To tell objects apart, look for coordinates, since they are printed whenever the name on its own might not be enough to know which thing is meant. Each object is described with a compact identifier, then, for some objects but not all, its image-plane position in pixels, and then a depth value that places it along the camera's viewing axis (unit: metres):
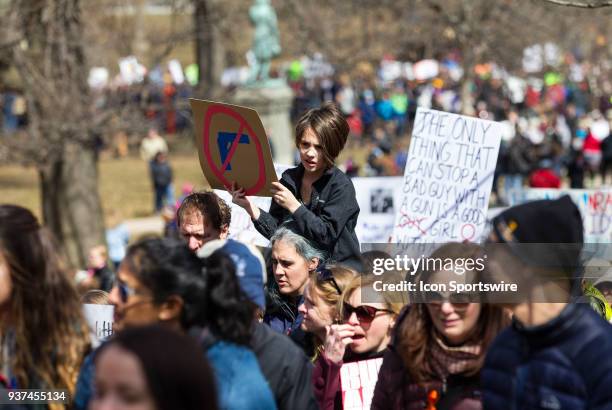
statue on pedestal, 38.43
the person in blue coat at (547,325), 5.96
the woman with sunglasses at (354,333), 7.92
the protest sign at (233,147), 9.87
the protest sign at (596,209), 16.85
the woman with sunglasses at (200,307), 6.25
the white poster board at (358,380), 8.24
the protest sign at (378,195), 20.02
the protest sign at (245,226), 12.92
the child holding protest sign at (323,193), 9.95
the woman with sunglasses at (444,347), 6.80
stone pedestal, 40.80
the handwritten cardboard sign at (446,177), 12.45
